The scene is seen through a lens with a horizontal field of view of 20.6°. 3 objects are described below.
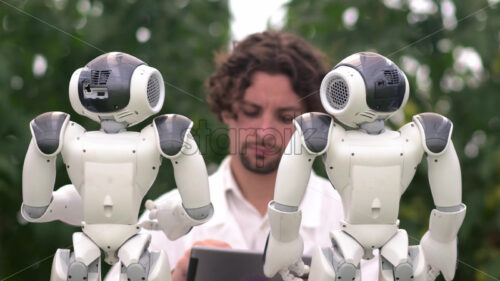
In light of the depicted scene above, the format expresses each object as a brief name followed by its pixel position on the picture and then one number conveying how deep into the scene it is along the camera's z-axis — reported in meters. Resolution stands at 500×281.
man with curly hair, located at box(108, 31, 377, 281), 2.59
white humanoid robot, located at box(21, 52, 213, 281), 2.12
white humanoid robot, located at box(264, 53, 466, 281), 2.11
